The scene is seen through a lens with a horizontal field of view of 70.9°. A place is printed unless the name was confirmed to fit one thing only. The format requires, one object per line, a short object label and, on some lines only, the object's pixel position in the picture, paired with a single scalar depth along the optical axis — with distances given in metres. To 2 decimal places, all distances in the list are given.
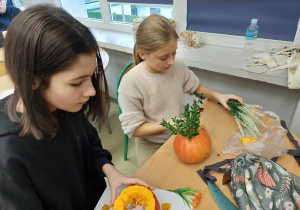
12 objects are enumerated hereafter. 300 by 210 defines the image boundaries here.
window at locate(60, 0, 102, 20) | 2.79
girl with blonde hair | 1.08
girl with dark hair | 0.58
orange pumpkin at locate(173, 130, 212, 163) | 0.85
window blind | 1.46
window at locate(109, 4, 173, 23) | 2.14
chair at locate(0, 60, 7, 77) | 1.94
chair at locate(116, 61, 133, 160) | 1.49
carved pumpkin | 0.67
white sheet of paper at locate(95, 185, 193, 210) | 0.74
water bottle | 1.54
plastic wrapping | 0.91
